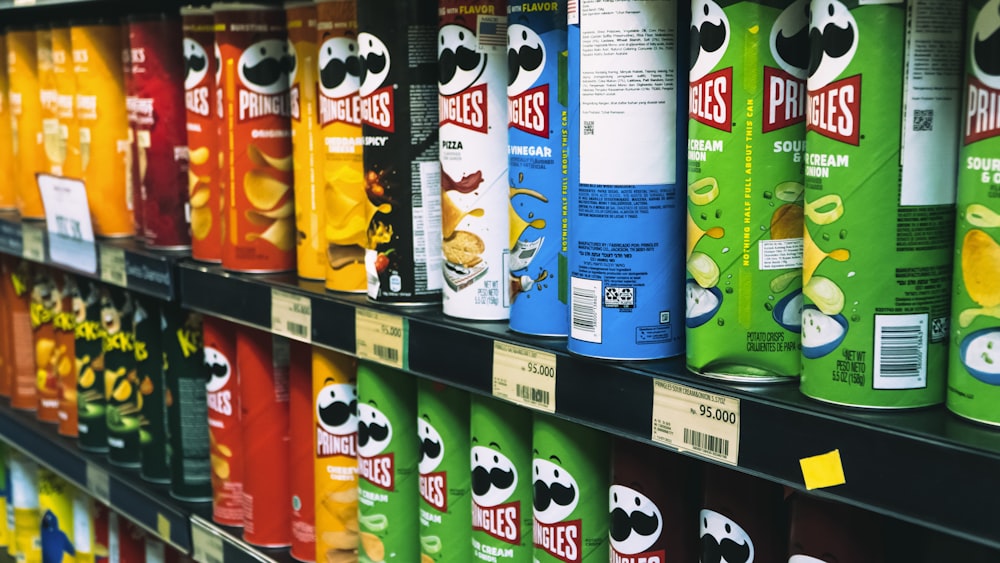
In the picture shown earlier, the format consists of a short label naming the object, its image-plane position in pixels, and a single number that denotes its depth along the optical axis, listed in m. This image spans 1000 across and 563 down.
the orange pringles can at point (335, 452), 1.40
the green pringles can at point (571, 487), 1.06
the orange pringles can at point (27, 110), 2.20
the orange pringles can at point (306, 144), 1.41
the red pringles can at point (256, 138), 1.48
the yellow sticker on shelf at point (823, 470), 0.76
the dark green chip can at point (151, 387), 1.84
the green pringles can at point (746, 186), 0.84
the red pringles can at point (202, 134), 1.58
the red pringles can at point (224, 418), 1.63
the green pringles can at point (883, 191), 0.74
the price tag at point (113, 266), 1.80
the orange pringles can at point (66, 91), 1.98
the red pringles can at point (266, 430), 1.55
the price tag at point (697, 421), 0.85
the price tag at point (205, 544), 1.63
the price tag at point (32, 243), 2.09
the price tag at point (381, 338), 1.21
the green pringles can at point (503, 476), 1.14
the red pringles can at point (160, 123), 1.72
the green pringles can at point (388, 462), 1.30
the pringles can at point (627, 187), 0.89
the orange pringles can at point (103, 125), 1.88
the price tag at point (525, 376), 1.02
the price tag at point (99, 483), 1.95
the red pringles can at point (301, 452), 1.47
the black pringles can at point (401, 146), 1.20
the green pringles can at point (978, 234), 0.70
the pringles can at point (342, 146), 1.31
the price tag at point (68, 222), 1.91
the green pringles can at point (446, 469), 1.23
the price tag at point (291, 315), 1.38
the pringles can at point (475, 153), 1.12
